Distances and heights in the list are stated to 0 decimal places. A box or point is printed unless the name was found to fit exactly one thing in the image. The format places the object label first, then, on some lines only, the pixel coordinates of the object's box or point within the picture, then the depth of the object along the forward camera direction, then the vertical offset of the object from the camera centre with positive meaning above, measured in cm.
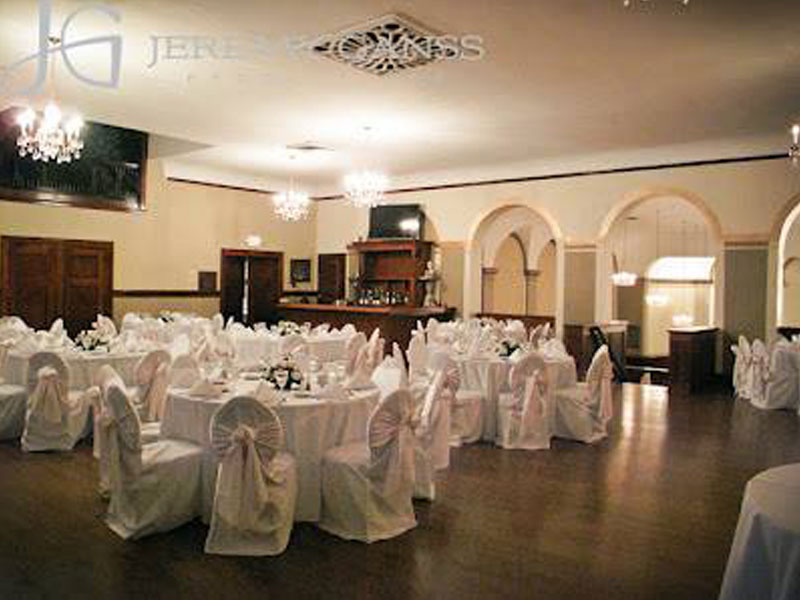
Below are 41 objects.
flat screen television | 1383 +153
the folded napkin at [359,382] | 468 -62
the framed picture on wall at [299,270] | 1523 +48
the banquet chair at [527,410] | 621 -104
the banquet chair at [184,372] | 472 -64
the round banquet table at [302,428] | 413 -87
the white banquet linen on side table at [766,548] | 206 -78
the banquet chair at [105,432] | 406 -100
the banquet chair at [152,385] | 596 -89
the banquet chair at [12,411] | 623 -120
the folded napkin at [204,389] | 432 -65
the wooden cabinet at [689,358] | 988 -83
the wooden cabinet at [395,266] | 1350 +60
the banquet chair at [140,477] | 391 -113
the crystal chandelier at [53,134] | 656 +154
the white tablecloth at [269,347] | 866 -74
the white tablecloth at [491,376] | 657 -79
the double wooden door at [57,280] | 1027 +6
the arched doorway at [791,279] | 1572 +66
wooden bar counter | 1243 -45
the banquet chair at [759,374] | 870 -89
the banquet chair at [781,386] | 854 -102
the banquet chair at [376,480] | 395 -113
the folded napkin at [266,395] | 402 -63
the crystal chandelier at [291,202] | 1159 +155
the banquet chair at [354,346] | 837 -66
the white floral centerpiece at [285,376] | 449 -57
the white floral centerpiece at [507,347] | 705 -53
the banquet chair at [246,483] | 371 -108
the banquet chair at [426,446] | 462 -105
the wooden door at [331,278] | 1529 +33
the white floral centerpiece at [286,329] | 917 -53
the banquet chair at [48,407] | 584 -108
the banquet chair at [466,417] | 638 -115
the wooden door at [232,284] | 1378 +12
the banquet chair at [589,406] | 657 -105
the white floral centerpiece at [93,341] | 697 -59
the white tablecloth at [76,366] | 652 -81
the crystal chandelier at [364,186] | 991 +159
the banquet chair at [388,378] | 498 -64
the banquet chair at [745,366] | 924 -85
